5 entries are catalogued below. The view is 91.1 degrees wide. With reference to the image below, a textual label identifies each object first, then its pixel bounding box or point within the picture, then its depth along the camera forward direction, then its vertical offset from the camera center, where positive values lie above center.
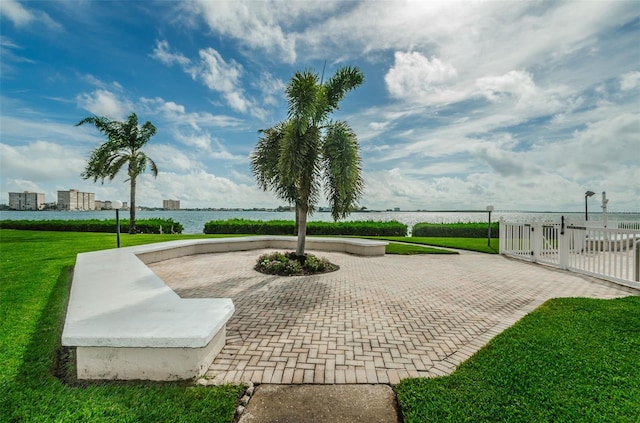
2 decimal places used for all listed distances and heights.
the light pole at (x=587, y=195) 18.99 +1.20
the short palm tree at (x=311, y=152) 8.20 +1.64
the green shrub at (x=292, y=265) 8.32 -1.50
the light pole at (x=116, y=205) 10.33 +0.09
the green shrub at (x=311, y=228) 20.42 -1.12
